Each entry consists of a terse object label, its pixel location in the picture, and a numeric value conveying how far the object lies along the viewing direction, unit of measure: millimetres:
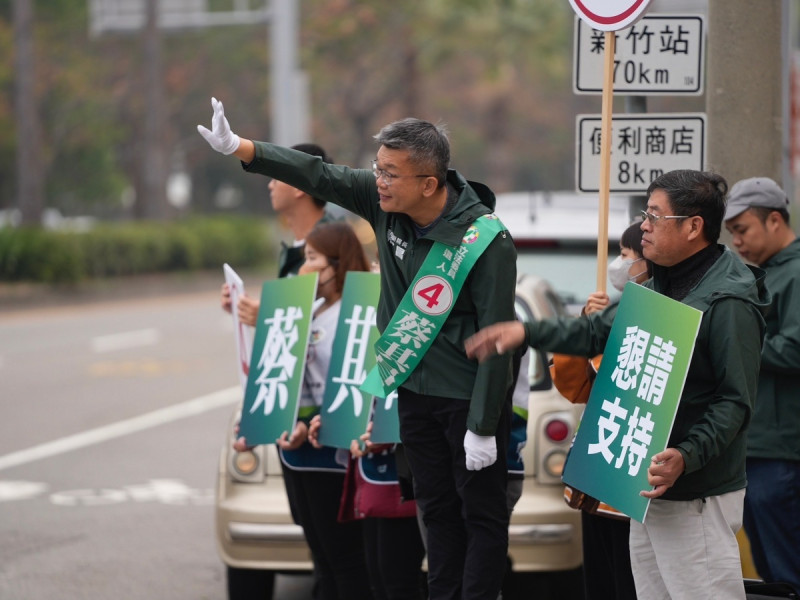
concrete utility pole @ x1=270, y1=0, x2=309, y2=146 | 51719
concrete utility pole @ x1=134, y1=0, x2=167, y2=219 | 66312
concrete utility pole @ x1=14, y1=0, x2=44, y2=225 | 58937
